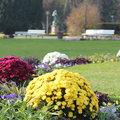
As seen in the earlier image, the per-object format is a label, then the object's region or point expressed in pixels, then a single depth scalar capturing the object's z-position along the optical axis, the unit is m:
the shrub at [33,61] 12.26
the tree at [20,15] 58.98
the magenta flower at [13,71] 7.28
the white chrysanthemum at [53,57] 12.82
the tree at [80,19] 52.82
